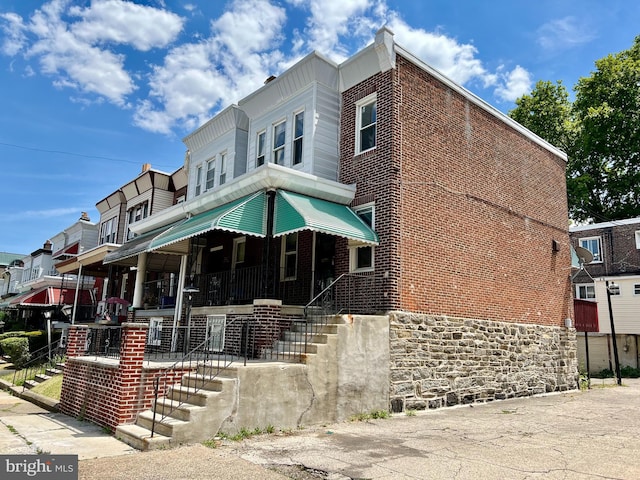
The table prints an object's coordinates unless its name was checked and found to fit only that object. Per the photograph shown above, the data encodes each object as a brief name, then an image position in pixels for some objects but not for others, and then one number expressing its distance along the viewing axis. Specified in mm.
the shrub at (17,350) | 21266
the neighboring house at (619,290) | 28688
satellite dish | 20047
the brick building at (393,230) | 12102
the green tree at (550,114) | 37312
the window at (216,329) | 13344
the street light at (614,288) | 29788
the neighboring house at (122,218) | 23219
